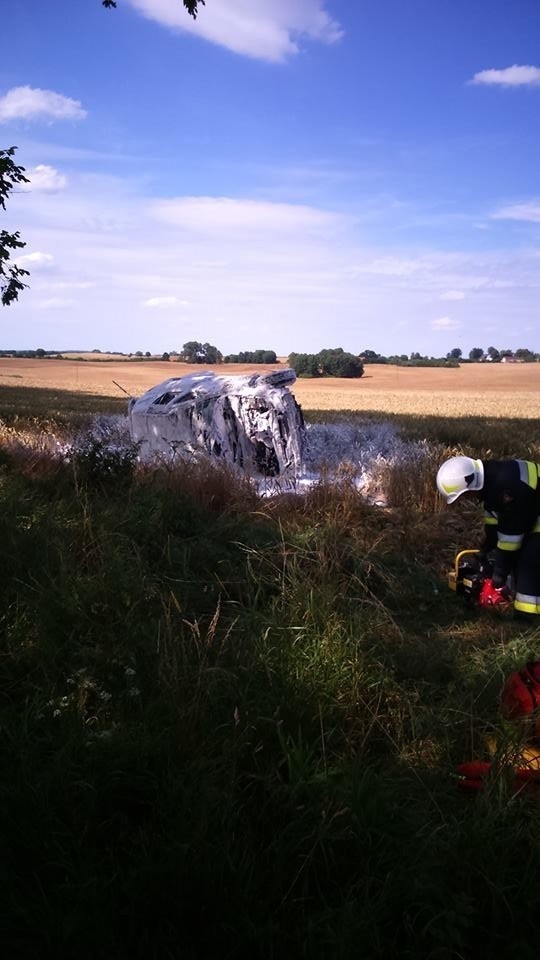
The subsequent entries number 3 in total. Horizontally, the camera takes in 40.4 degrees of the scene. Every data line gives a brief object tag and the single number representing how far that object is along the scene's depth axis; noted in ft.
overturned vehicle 31.71
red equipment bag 10.17
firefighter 15.93
